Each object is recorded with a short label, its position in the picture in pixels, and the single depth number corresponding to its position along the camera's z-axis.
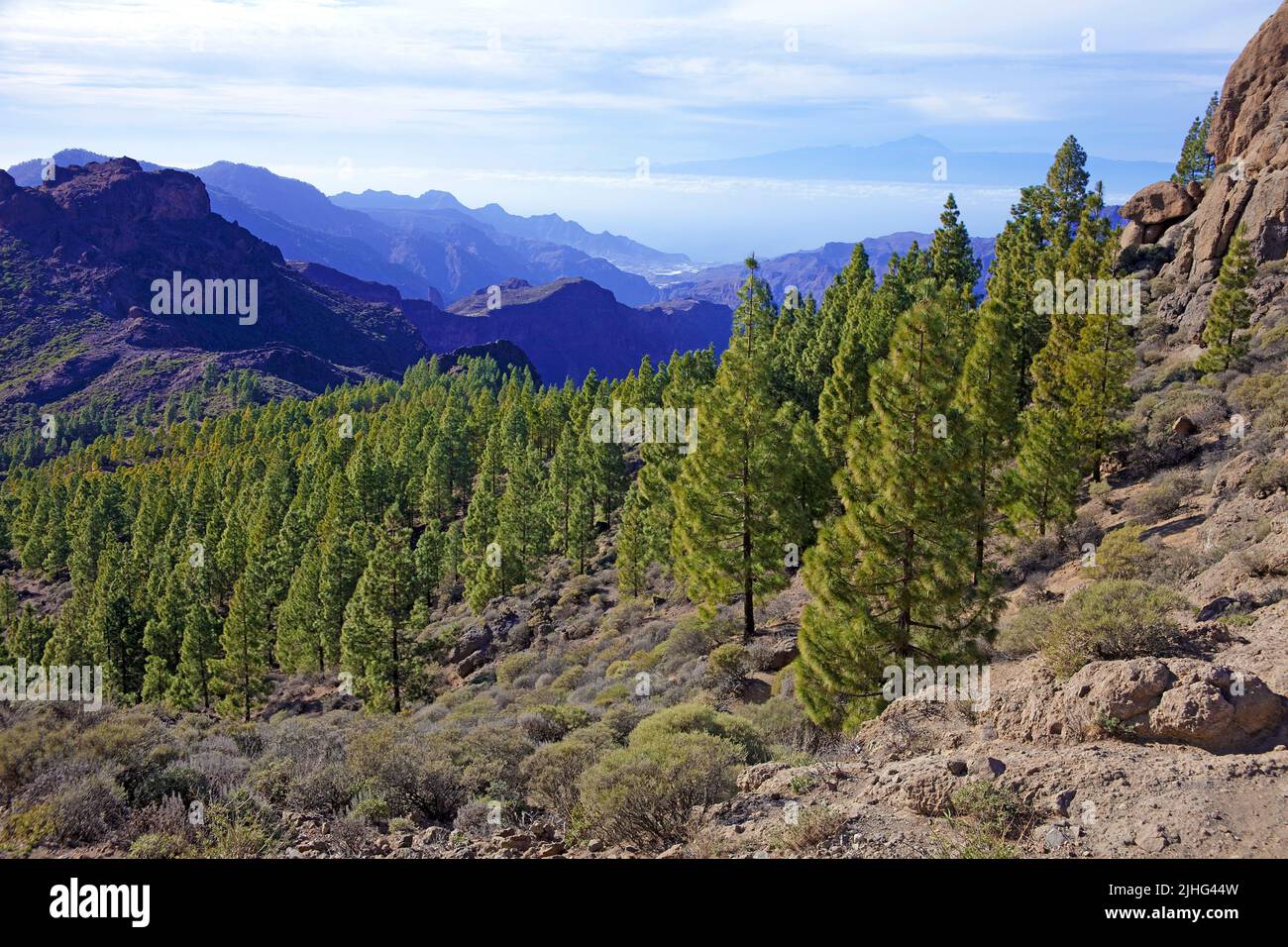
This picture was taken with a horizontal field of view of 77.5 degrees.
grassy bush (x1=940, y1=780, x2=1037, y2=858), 6.79
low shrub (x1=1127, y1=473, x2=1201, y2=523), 22.44
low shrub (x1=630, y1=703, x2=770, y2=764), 11.62
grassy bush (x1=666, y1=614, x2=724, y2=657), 23.55
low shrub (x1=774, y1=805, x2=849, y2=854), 7.31
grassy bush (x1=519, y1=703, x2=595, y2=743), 13.94
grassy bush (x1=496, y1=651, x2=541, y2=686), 28.16
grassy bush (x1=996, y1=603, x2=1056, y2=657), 13.16
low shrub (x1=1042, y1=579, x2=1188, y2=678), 9.71
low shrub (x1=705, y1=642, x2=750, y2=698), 18.92
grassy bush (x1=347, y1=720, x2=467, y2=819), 10.37
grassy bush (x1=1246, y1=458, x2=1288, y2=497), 17.78
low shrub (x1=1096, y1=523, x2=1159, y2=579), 17.02
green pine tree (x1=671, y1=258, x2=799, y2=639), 22.56
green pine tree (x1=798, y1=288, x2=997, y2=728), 14.57
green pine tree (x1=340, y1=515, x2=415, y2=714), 30.22
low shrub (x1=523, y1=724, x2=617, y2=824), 10.17
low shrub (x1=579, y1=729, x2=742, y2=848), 8.77
